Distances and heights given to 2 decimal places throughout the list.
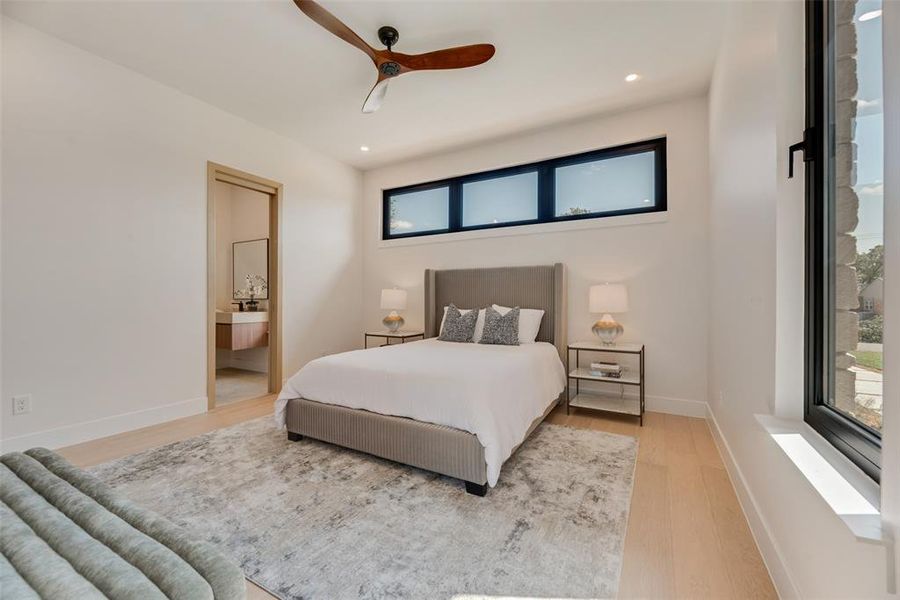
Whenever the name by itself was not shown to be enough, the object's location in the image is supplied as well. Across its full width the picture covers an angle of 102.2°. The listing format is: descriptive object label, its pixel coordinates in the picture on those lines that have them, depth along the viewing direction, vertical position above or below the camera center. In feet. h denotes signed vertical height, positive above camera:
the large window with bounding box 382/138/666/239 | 11.64 +3.93
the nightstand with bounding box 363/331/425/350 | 14.47 -1.45
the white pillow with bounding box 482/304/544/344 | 11.70 -0.78
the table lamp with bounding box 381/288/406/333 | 14.97 -0.08
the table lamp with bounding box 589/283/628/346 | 10.66 -0.17
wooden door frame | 11.26 +1.39
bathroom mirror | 16.90 +1.44
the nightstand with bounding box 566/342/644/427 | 10.02 -2.56
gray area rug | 4.49 -3.44
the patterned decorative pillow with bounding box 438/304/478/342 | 11.87 -0.92
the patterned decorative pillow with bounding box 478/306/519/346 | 11.21 -0.93
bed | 6.48 -2.14
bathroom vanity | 14.49 -1.29
